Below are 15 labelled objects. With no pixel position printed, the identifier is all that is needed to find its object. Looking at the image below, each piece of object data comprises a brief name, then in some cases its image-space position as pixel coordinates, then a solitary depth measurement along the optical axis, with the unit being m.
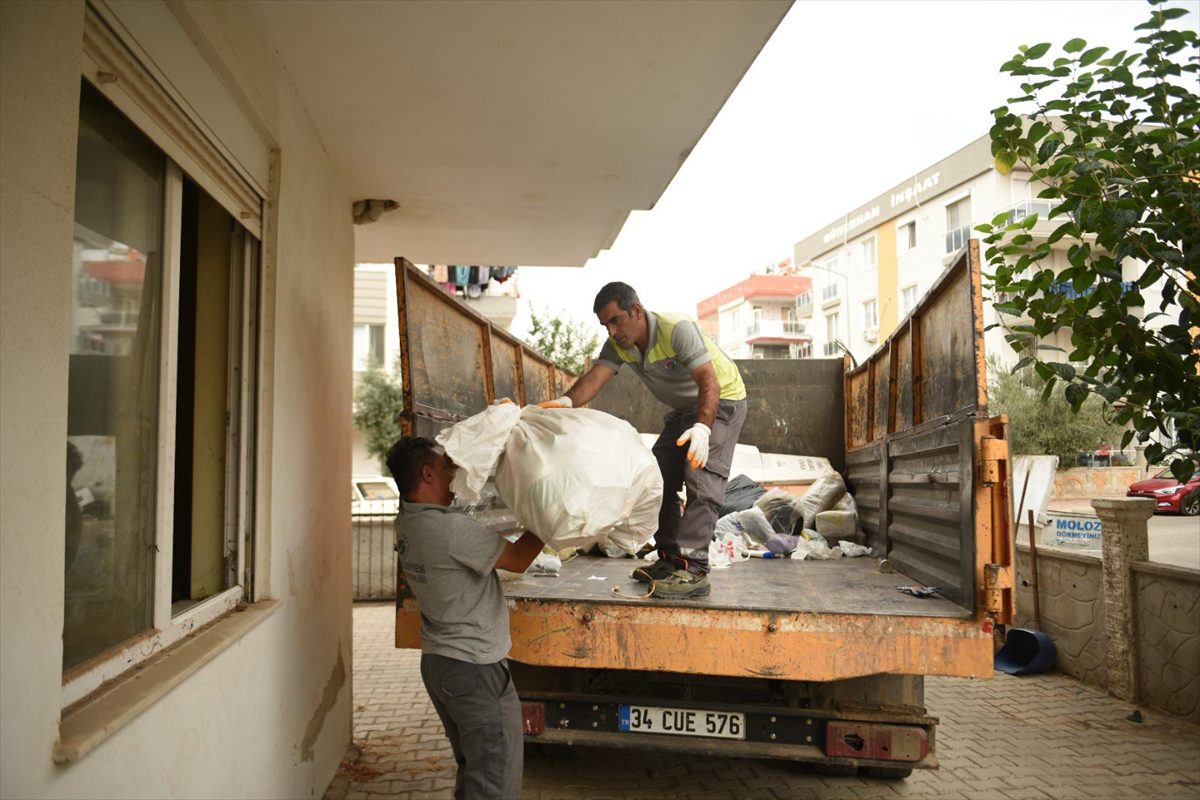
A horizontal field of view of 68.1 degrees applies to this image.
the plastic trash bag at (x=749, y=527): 4.98
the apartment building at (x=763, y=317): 47.66
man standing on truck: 3.54
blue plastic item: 6.55
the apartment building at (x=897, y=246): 27.45
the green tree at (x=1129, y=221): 3.96
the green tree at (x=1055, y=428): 21.72
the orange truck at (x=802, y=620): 3.00
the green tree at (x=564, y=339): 17.77
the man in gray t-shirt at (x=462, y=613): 2.69
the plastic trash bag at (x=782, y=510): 5.58
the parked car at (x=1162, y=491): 19.31
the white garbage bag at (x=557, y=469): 2.65
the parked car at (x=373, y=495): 12.48
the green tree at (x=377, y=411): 21.52
